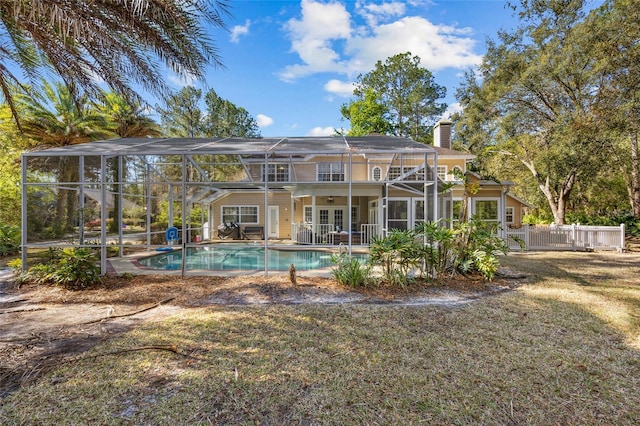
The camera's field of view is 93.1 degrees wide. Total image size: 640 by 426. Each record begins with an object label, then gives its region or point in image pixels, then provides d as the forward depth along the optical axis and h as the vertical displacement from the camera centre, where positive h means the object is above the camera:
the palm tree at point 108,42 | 4.08 +2.75
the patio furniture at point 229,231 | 19.02 -0.95
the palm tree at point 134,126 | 15.84 +5.01
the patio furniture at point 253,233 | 19.20 -1.09
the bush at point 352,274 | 7.05 -1.38
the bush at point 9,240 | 11.69 -0.98
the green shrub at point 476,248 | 7.90 -0.86
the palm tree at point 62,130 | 13.59 +4.03
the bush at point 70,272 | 6.99 -1.32
